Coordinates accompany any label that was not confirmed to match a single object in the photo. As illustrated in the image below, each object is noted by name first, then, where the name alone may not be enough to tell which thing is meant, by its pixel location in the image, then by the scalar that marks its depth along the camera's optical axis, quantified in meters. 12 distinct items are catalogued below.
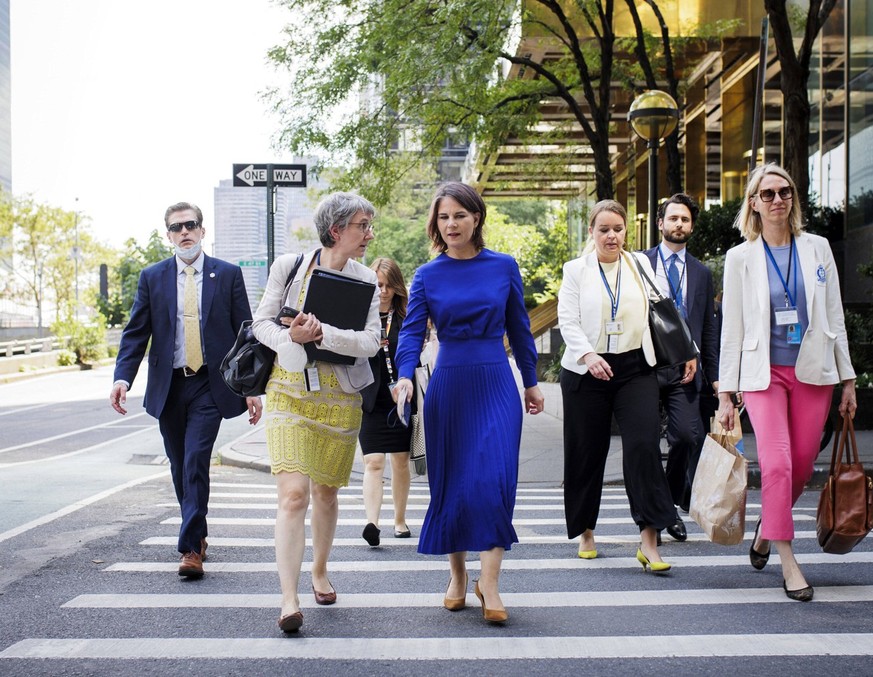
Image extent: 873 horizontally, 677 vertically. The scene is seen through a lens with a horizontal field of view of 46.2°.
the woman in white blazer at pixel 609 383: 5.68
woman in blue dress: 4.70
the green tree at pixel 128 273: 87.50
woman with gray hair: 4.62
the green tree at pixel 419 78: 15.88
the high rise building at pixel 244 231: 21.62
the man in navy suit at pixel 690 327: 6.47
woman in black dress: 6.98
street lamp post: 11.59
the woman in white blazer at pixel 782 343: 5.20
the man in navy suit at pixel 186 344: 5.98
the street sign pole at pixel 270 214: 11.95
